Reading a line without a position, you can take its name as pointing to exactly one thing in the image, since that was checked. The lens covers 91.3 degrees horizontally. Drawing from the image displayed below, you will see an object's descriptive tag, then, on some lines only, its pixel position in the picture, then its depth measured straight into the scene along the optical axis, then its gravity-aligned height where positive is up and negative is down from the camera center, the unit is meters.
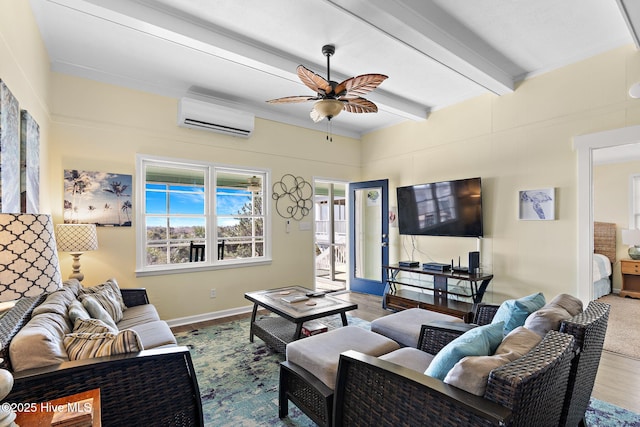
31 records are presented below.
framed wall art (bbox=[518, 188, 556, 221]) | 3.51 +0.14
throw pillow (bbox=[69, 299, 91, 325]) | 1.92 -0.59
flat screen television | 4.06 +0.12
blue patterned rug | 2.03 -1.31
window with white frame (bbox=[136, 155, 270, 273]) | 3.85 +0.05
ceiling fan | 2.48 +1.08
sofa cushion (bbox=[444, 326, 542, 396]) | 1.17 -0.58
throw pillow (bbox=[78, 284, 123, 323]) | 2.63 -0.69
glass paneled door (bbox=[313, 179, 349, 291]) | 6.43 -0.32
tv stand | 3.78 -0.98
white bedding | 4.88 -0.93
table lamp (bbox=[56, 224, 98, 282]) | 2.93 -0.18
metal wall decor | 4.82 +0.34
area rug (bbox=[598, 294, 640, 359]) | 3.08 -1.31
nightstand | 5.06 -1.02
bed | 4.98 -0.68
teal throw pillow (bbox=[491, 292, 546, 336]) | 1.79 -0.55
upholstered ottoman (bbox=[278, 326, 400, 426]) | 1.79 -0.91
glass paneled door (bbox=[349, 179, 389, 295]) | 5.30 -0.31
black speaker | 3.81 -0.54
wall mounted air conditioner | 3.82 +1.29
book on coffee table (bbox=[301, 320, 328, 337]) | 2.82 -1.02
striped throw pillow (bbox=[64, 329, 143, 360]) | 1.54 -0.64
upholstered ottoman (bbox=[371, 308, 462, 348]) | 2.44 -0.89
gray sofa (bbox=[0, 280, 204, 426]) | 1.36 -0.73
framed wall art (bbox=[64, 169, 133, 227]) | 3.30 +0.23
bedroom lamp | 5.11 -0.41
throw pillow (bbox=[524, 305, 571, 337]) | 1.52 -0.51
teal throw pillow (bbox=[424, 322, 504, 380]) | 1.37 -0.59
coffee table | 2.72 -0.84
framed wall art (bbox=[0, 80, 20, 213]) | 1.63 +0.39
